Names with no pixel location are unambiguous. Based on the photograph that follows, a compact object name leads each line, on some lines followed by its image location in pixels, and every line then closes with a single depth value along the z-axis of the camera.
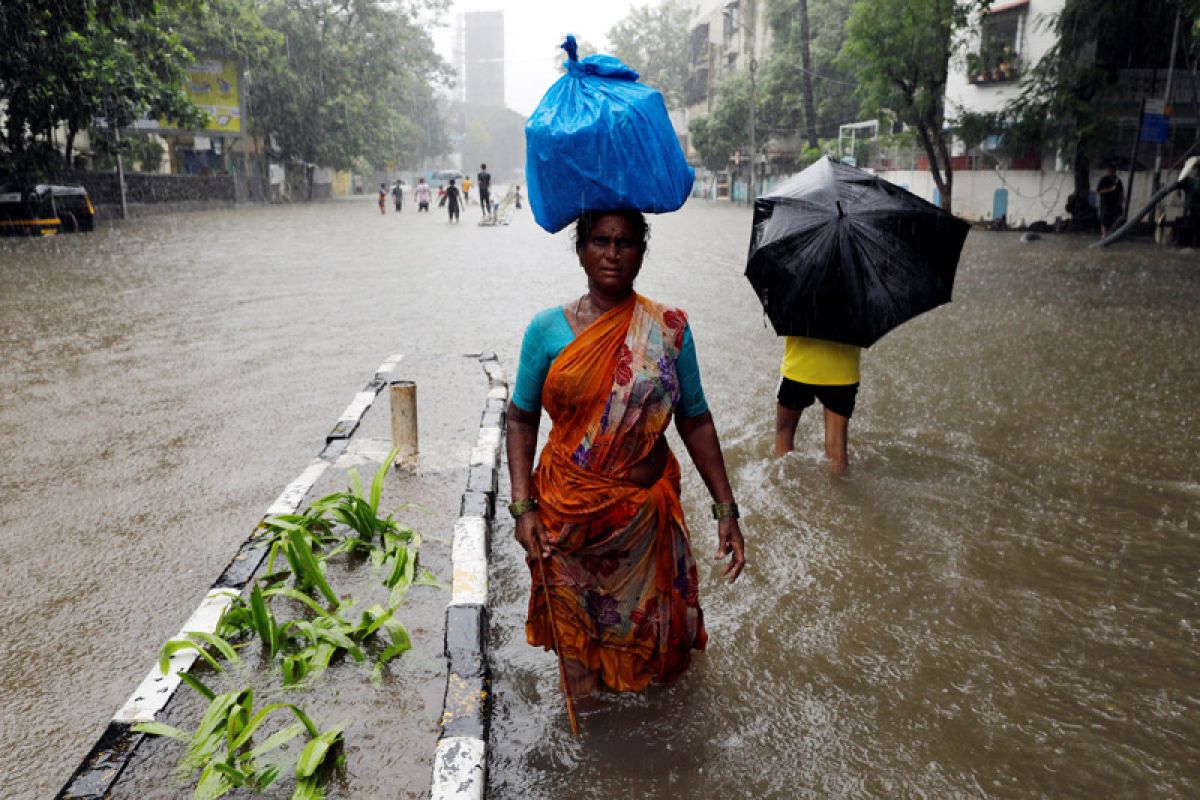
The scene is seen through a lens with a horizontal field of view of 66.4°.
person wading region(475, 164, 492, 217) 27.74
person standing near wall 19.78
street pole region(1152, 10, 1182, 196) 18.52
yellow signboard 34.00
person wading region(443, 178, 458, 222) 27.73
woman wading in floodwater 2.47
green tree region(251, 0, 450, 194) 41.56
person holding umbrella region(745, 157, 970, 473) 4.56
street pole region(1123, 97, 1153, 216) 20.16
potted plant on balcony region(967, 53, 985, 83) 23.62
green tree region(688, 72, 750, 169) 46.03
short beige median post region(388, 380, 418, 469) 4.83
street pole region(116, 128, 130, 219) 26.26
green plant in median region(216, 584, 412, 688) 3.01
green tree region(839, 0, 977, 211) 21.73
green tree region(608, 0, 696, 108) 73.88
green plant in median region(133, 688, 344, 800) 2.42
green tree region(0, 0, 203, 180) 18.27
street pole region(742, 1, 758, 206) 39.26
